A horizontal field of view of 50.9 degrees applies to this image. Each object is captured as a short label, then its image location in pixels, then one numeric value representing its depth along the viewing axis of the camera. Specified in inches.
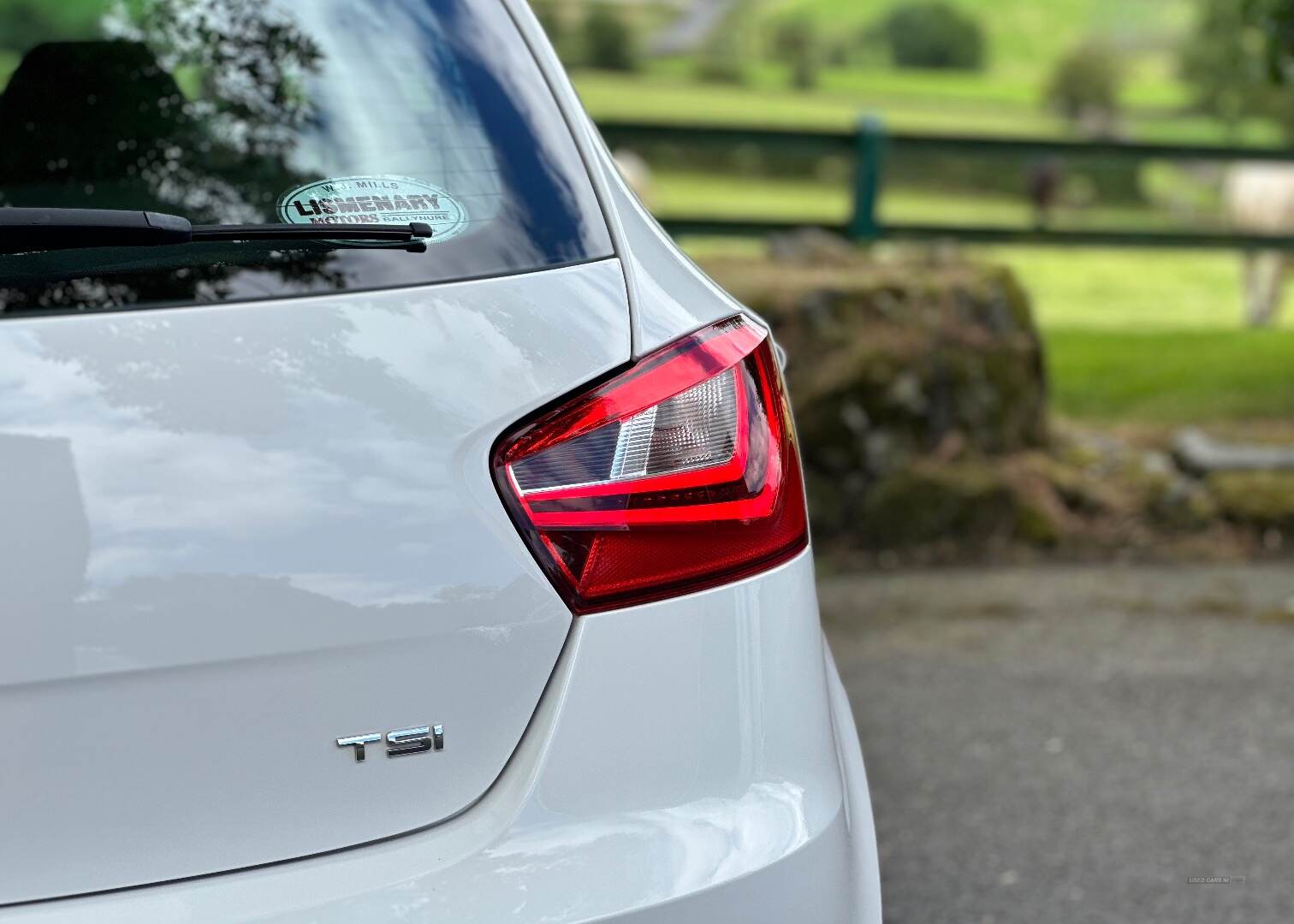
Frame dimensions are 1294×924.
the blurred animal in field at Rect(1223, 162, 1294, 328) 660.1
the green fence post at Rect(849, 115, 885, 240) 275.6
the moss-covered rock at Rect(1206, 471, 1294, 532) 193.8
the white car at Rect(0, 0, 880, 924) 50.4
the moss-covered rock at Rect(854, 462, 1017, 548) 193.5
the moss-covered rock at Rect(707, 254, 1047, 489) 193.9
